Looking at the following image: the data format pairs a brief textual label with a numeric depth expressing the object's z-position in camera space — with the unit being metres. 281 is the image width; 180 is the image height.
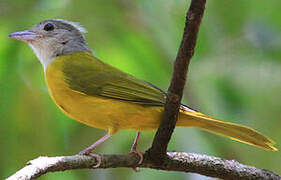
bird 6.27
